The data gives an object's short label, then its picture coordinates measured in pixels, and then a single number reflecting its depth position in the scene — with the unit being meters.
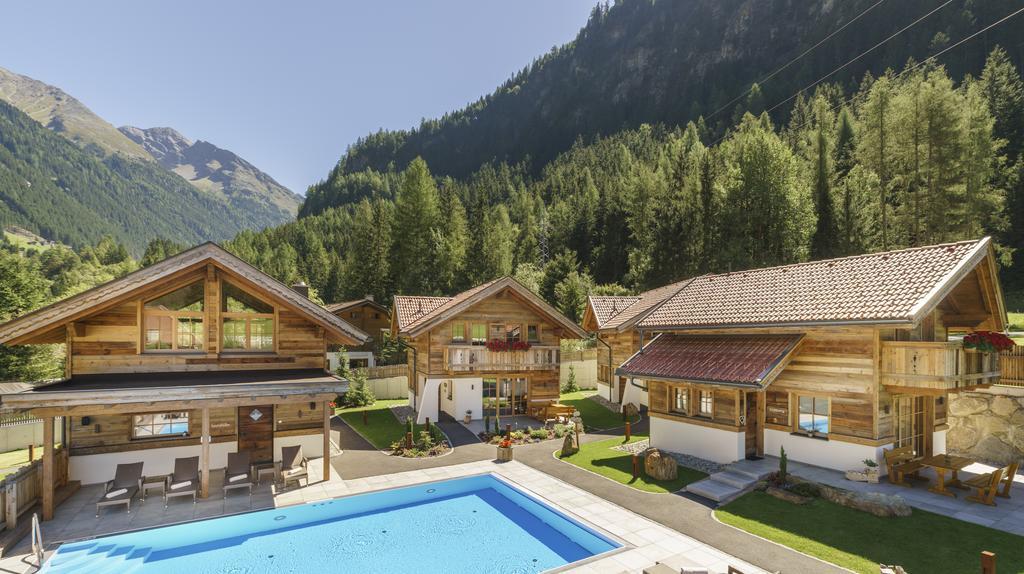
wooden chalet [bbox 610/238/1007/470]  14.02
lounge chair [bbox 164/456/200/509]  13.94
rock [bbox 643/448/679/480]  15.56
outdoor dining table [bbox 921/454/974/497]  13.38
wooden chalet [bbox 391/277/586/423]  24.02
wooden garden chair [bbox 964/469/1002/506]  12.55
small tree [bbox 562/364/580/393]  35.00
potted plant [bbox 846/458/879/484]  14.05
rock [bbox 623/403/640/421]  26.24
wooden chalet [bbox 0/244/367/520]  13.78
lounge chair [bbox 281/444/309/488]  15.15
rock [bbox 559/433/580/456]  18.98
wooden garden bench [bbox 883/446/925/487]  14.17
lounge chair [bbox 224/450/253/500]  14.53
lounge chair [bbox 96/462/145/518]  13.11
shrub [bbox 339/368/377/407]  29.06
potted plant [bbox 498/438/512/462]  18.25
